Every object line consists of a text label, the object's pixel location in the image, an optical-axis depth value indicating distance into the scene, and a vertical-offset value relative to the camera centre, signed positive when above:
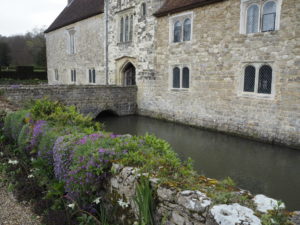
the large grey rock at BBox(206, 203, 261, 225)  1.94 -1.03
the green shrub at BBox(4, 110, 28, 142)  6.06 -1.05
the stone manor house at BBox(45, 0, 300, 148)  8.94 +1.17
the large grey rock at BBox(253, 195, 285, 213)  2.11 -1.02
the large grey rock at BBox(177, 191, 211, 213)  2.20 -1.03
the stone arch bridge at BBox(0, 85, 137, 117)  11.68 -0.66
